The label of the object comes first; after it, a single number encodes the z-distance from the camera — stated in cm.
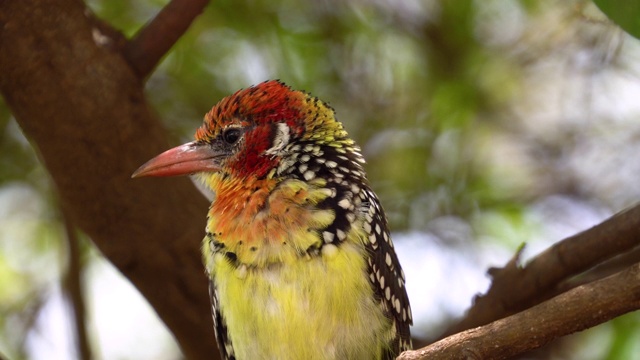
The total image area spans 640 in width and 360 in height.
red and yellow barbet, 455
